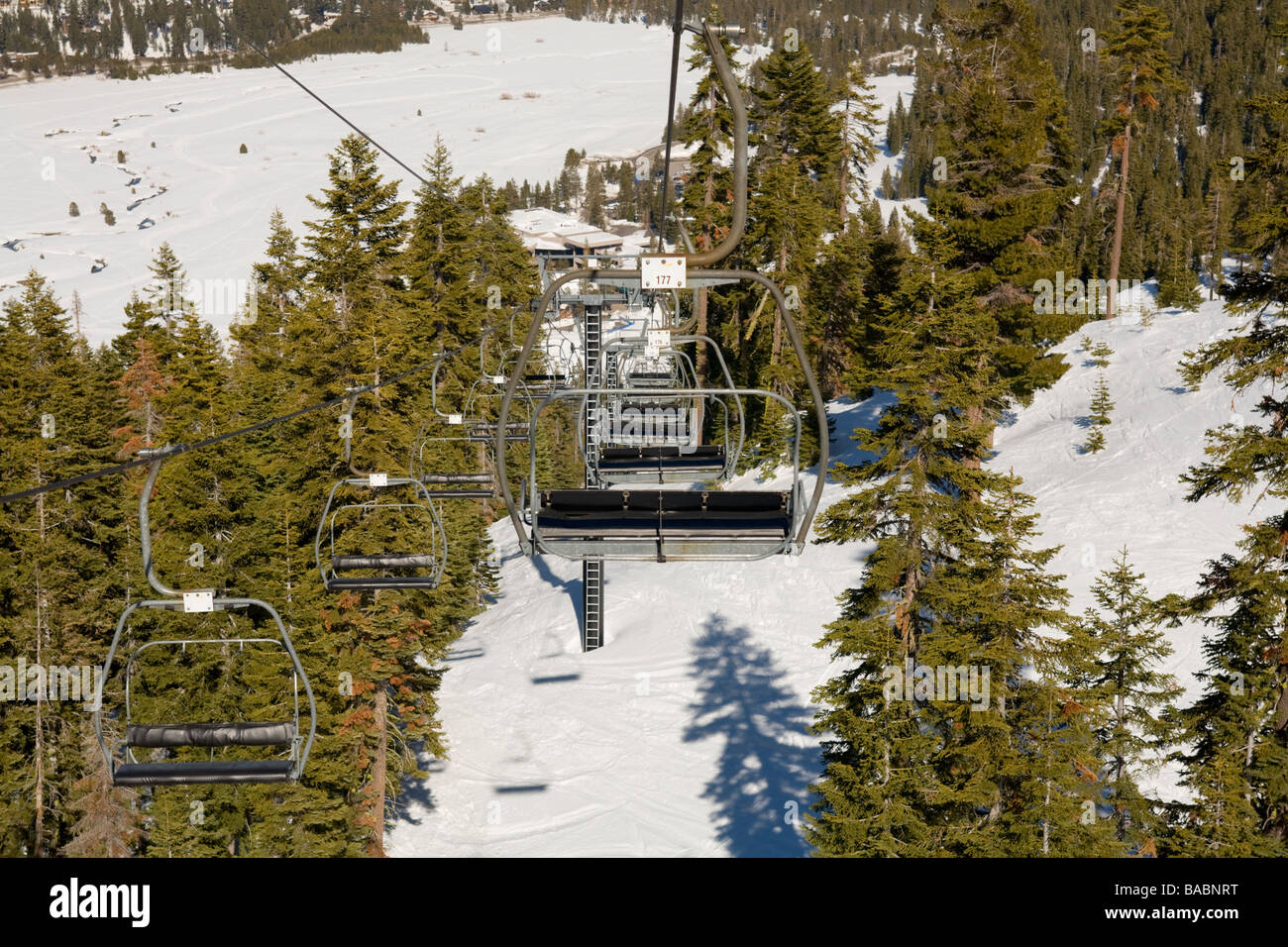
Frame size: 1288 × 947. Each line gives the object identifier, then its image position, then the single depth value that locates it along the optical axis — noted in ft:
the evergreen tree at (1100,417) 102.37
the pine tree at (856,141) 167.73
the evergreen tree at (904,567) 51.62
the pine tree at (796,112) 150.10
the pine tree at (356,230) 114.32
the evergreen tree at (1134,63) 137.28
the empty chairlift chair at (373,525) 65.00
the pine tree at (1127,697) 53.83
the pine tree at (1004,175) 96.32
